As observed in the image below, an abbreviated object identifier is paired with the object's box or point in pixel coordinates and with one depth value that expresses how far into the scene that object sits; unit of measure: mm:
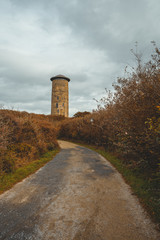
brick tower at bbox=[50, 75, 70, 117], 43031
